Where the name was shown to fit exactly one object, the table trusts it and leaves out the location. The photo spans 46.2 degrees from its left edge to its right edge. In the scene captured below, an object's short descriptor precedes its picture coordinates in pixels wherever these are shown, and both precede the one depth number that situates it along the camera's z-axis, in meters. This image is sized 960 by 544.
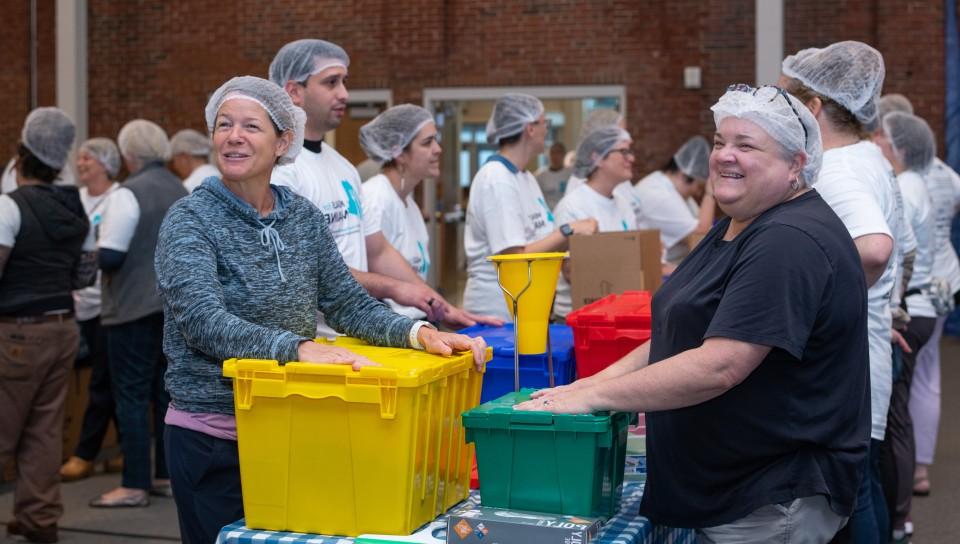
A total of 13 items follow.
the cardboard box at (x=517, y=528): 2.01
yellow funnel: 2.68
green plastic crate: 2.11
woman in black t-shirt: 1.98
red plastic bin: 2.88
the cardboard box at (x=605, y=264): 4.11
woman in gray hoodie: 2.25
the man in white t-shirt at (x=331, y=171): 3.16
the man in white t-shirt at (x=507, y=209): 4.45
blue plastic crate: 2.87
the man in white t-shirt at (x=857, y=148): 2.91
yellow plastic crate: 2.07
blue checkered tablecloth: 2.15
